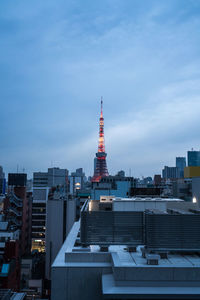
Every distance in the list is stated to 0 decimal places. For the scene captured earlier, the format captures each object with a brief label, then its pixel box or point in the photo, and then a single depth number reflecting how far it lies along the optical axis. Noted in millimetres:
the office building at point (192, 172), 76400
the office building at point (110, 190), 74831
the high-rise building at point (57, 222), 46438
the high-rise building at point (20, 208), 54447
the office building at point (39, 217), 67512
